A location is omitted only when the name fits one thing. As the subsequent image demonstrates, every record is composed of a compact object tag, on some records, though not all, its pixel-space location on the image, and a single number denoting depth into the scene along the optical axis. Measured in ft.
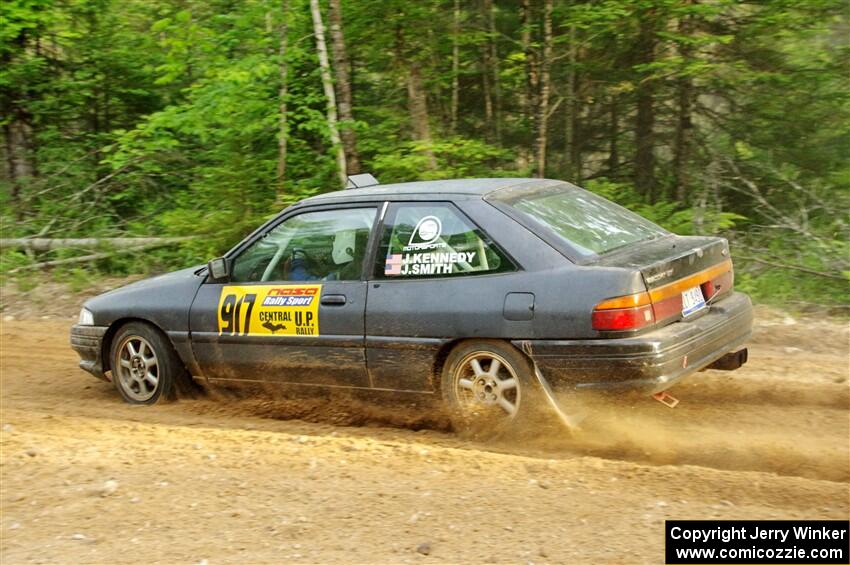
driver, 18.35
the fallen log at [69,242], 37.76
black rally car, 15.49
